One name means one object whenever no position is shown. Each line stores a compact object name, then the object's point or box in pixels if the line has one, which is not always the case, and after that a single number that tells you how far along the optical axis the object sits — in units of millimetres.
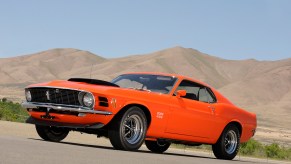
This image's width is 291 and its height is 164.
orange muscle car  11547
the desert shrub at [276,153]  29922
